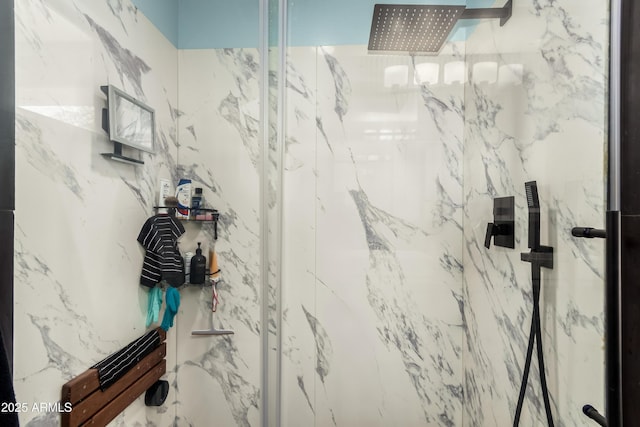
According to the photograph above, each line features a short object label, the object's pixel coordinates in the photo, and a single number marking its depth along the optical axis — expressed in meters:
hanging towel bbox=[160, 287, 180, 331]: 1.04
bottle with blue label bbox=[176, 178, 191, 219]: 1.00
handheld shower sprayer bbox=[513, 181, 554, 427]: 0.78
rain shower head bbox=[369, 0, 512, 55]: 1.05
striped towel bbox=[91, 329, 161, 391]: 0.95
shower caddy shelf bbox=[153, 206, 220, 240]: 1.04
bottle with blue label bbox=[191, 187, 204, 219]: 1.02
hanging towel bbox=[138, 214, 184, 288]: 1.01
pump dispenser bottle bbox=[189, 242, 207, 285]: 1.03
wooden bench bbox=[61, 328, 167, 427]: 0.86
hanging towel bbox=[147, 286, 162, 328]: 1.04
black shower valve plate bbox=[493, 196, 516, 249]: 0.93
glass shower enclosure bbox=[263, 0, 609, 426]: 1.01
